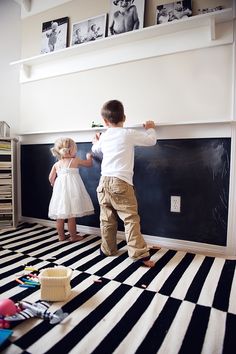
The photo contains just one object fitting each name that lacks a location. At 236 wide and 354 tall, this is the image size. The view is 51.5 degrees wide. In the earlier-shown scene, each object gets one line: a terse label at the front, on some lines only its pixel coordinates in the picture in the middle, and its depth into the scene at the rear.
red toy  1.02
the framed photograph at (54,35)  2.17
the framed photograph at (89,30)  2.00
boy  1.59
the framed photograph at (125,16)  1.84
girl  1.92
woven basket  1.14
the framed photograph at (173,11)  1.69
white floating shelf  1.61
